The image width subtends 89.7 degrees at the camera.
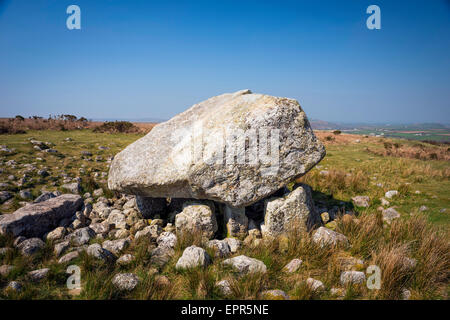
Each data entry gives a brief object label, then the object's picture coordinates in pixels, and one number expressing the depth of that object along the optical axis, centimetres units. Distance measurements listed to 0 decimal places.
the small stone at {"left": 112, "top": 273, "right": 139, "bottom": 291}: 396
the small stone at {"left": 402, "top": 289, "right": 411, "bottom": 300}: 382
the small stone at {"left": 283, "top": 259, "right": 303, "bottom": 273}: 453
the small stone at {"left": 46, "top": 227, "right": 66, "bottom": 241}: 566
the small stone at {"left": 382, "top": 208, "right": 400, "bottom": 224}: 652
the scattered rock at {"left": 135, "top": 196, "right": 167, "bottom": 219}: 707
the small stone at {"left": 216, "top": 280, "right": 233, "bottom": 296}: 389
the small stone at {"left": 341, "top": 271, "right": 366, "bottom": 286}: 404
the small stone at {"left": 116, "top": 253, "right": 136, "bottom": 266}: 474
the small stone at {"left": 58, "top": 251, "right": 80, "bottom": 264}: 472
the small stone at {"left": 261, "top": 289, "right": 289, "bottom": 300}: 373
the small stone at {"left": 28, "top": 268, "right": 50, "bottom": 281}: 414
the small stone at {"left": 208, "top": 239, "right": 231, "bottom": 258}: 503
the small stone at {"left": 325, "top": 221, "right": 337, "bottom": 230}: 638
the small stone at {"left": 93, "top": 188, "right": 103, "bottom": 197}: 842
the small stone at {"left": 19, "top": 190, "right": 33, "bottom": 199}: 743
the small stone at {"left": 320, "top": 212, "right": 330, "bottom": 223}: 662
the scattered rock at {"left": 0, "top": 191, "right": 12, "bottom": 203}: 715
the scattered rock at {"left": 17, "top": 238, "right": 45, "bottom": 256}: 492
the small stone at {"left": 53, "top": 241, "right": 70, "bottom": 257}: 507
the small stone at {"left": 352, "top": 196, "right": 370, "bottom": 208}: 778
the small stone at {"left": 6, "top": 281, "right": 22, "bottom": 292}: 378
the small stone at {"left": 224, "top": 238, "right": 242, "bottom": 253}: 542
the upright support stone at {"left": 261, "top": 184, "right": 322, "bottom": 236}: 571
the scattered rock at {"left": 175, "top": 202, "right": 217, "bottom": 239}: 598
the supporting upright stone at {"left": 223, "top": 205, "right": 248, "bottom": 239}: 613
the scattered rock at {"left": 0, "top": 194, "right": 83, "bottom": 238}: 550
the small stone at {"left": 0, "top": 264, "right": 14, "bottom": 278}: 421
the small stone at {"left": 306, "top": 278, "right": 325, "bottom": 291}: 388
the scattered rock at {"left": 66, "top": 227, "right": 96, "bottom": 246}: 558
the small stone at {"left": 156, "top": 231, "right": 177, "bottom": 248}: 552
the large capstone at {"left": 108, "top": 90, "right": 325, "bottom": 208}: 545
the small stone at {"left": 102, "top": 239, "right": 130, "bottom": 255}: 525
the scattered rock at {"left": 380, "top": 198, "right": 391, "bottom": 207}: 761
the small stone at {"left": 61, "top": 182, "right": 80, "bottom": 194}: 827
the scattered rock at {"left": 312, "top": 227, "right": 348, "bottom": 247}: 507
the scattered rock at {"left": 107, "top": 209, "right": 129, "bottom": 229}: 662
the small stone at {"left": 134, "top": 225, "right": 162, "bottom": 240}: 580
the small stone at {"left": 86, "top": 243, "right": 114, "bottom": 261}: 465
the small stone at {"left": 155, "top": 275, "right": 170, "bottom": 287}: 412
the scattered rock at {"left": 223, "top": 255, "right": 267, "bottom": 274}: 435
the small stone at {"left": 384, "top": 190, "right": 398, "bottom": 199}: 798
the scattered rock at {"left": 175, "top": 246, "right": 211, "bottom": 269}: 446
